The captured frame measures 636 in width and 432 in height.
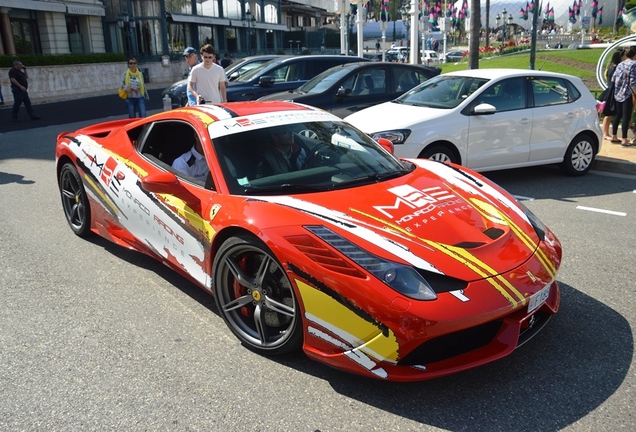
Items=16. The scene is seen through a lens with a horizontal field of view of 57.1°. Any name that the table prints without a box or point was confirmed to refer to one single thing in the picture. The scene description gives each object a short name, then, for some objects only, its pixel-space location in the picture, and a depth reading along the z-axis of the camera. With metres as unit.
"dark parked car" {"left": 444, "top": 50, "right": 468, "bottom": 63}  54.59
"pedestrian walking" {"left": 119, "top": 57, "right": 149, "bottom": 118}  13.97
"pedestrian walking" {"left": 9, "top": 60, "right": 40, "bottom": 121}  17.45
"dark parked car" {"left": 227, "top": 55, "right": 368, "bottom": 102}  12.84
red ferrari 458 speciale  2.87
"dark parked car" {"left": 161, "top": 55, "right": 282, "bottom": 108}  15.35
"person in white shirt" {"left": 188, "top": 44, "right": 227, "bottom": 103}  9.03
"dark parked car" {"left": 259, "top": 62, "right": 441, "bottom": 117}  10.09
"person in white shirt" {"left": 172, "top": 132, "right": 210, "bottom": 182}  4.08
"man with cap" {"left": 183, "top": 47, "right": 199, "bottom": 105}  9.29
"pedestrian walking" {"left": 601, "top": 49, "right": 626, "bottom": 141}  9.90
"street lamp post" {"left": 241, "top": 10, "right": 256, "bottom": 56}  44.88
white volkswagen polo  7.53
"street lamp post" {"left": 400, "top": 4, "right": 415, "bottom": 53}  51.00
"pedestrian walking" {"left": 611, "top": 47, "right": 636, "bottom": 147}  9.38
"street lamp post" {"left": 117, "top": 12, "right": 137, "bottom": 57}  35.81
